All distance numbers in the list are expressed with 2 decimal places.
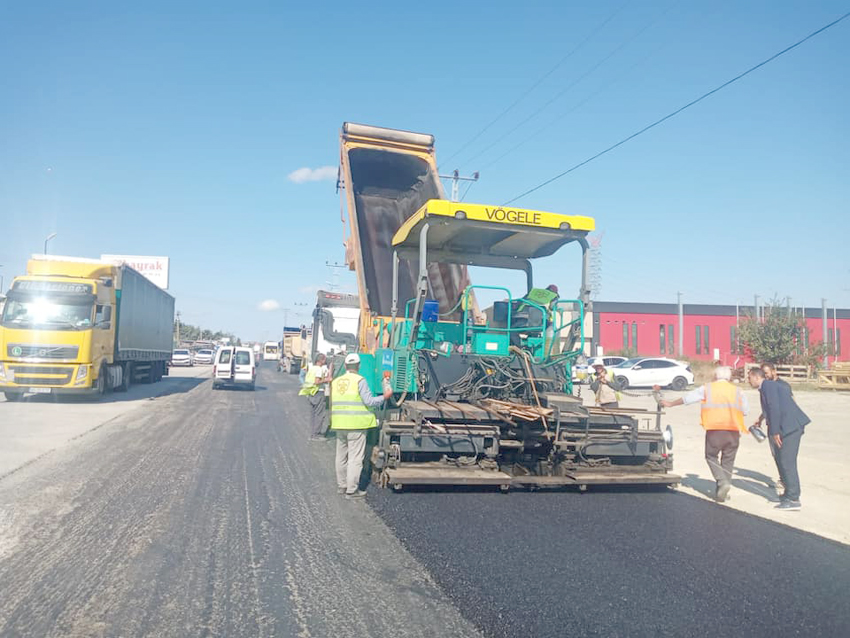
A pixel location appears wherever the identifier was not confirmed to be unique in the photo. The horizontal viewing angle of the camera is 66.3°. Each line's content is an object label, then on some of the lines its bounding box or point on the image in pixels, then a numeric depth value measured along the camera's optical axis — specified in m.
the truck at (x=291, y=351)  36.12
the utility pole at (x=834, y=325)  51.52
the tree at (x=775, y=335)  32.53
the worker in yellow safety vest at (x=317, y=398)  11.30
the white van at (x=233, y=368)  23.27
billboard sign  63.75
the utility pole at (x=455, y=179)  23.56
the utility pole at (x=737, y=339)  34.34
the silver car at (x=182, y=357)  51.00
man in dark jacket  6.84
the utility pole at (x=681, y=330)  46.75
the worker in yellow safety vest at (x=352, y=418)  6.86
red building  50.00
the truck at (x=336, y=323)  13.08
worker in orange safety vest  6.98
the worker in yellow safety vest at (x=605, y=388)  10.36
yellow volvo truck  15.88
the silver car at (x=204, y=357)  53.84
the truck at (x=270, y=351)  62.99
